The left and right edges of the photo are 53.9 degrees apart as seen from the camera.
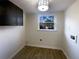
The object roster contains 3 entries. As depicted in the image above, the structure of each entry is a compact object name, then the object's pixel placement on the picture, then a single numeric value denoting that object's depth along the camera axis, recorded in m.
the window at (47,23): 4.28
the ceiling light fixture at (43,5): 1.89
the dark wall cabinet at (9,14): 1.79
